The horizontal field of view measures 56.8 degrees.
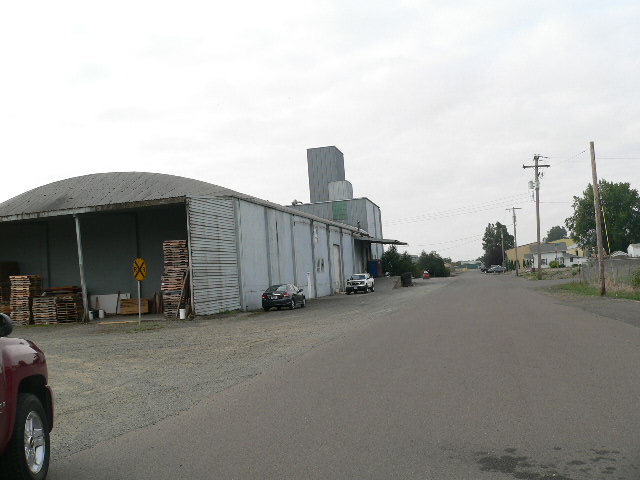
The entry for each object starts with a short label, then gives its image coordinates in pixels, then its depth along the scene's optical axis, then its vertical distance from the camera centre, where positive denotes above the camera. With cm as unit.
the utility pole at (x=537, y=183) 5822 +703
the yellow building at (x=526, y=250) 15495 +120
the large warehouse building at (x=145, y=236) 2803 +238
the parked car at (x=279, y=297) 3138 -141
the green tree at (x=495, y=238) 17378 +573
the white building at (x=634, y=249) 8122 -8
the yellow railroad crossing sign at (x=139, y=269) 2358 +41
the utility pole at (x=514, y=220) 9362 +570
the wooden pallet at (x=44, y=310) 2891 -121
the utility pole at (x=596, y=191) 3108 +312
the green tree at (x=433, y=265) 10403 -67
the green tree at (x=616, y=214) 9962 +613
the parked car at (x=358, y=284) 5019 -152
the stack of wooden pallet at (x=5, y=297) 3075 -49
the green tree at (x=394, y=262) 7506 +19
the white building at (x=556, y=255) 13381 -45
